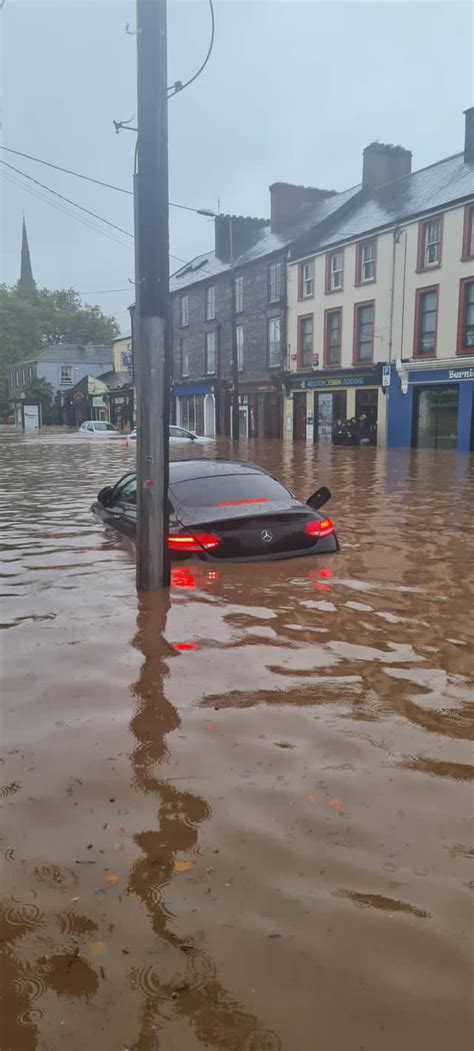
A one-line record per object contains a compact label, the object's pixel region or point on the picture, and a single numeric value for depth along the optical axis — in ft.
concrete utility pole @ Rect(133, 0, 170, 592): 19.24
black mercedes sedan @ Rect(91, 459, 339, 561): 22.63
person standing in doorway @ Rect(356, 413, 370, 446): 107.65
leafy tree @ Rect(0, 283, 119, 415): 281.54
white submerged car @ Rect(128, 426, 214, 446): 108.58
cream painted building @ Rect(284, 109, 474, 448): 92.63
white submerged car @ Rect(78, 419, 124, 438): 155.63
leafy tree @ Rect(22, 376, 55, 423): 232.18
